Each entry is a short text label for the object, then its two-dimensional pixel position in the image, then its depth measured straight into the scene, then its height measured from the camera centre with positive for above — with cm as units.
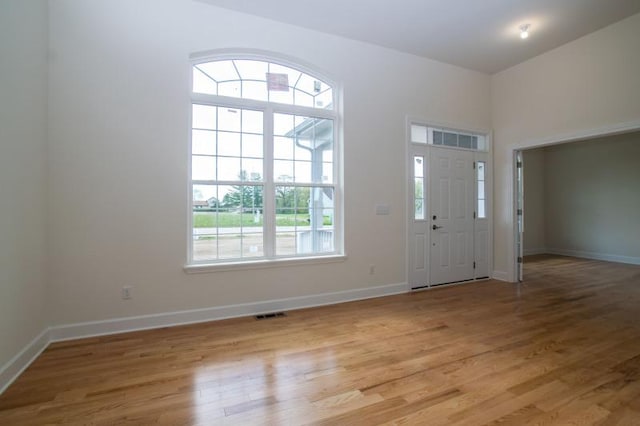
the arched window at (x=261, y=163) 345 +65
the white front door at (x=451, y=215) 472 +0
